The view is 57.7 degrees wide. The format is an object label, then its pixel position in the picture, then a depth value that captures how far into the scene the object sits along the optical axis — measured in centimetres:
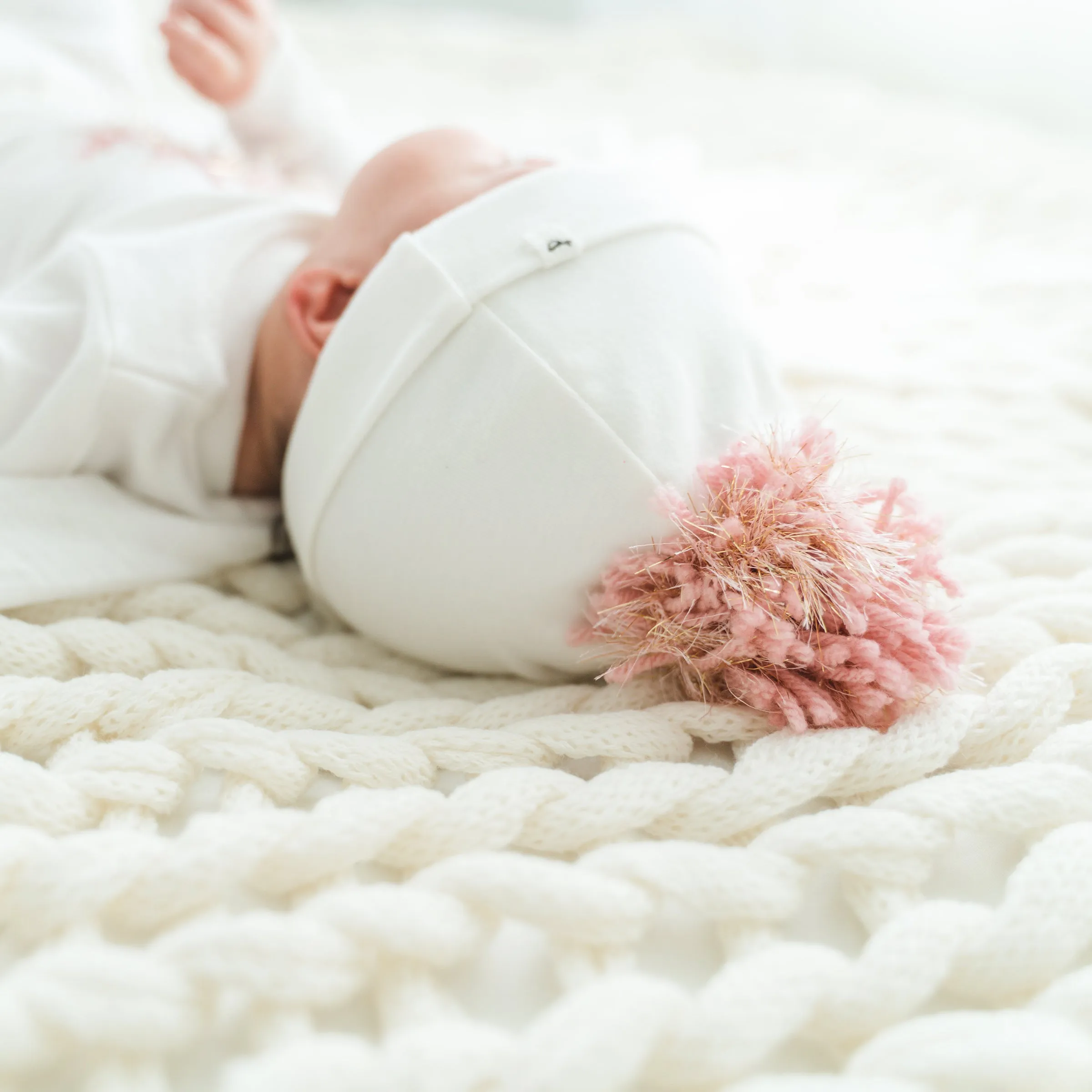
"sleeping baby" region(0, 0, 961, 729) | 56
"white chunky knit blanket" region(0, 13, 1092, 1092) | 40
